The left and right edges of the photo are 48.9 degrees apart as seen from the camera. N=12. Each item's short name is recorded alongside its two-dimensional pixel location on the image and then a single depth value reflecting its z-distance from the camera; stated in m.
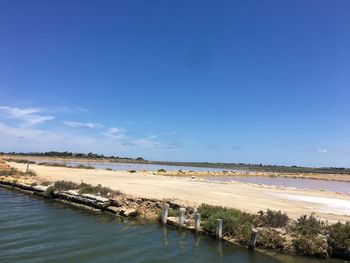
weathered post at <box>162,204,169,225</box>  21.17
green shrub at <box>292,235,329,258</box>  16.05
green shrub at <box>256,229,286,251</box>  16.69
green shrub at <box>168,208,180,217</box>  22.05
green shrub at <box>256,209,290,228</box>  18.84
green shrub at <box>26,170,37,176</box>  42.21
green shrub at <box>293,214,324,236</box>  17.31
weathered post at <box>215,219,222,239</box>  18.12
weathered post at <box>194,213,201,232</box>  19.31
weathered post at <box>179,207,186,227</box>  20.19
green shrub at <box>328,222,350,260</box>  15.95
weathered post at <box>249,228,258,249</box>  16.81
